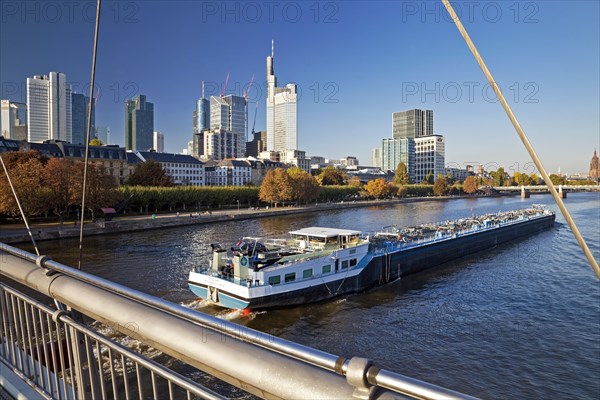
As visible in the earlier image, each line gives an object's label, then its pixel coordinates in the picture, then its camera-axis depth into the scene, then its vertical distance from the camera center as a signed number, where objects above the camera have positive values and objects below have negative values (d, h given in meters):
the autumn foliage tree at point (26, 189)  38.16 -0.46
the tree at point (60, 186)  42.47 -0.17
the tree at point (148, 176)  71.12 +1.45
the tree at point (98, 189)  45.19 -0.50
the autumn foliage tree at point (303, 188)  79.38 -0.65
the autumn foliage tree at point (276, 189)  75.75 -0.80
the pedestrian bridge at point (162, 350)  1.50 -0.73
